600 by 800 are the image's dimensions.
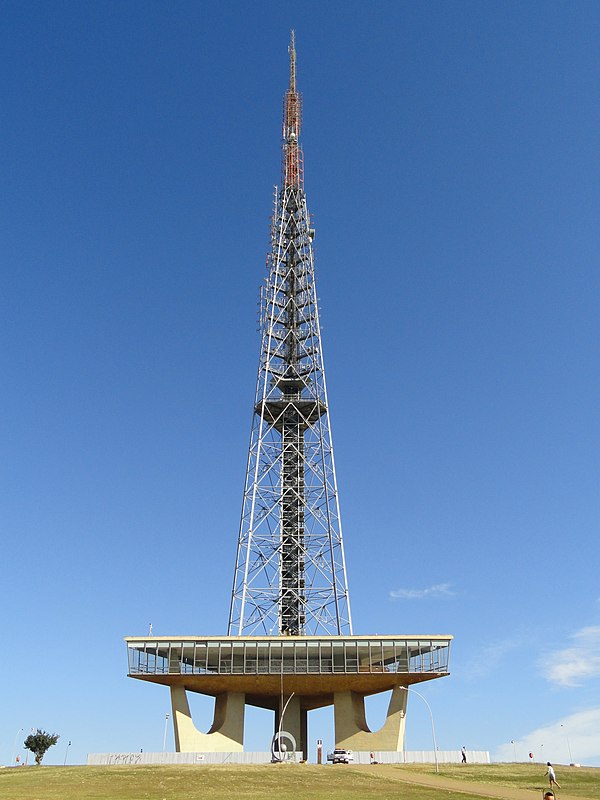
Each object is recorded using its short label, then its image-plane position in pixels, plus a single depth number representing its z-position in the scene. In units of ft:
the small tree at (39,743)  278.26
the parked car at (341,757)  213.87
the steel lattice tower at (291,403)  282.36
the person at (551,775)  140.15
